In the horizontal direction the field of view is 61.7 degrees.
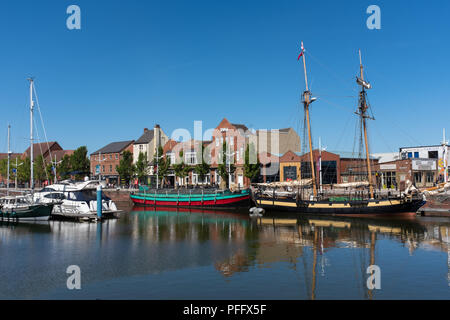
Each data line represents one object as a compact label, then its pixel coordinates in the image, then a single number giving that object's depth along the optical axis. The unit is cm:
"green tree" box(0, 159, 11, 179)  9650
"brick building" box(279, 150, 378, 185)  6356
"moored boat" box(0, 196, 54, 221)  3857
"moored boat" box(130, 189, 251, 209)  5172
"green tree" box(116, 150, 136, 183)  8212
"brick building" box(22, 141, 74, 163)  10509
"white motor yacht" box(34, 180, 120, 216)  4084
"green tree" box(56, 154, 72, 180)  8888
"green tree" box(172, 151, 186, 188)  7162
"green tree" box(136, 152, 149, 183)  7919
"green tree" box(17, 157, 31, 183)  9081
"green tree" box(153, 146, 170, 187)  7488
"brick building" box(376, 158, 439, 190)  5831
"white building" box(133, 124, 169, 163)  8531
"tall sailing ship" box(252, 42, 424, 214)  3941
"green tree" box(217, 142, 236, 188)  6450
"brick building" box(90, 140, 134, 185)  8906
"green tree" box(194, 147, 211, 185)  6775
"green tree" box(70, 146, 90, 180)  8806
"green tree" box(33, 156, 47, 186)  8925
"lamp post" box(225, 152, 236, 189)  6248
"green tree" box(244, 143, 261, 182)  6222
